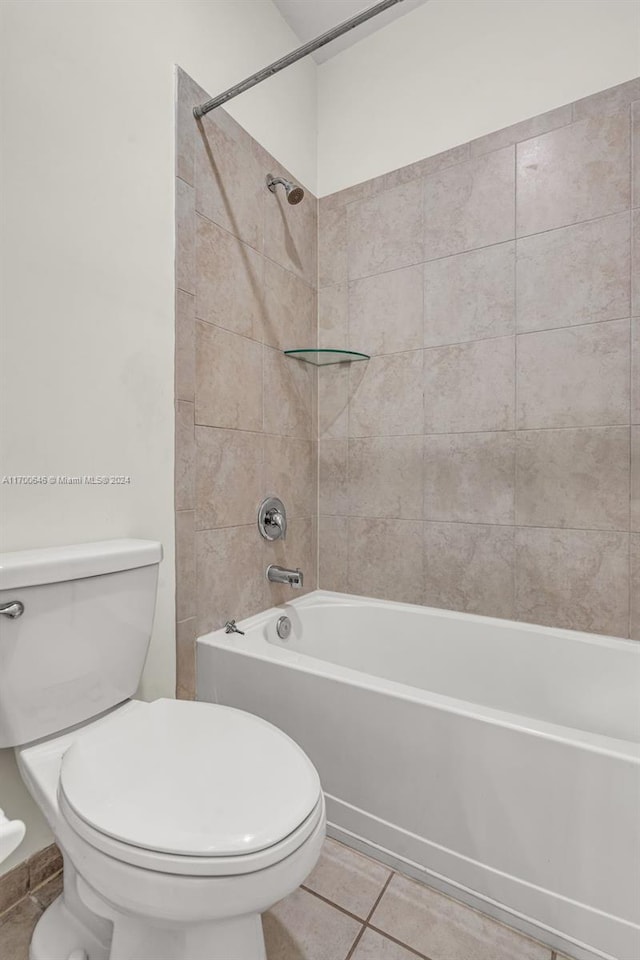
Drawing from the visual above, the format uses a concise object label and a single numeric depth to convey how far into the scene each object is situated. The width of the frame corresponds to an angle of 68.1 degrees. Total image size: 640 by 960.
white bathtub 0.96
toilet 0.69
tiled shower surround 1.50
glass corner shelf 1.94
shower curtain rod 1.14
